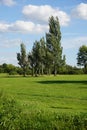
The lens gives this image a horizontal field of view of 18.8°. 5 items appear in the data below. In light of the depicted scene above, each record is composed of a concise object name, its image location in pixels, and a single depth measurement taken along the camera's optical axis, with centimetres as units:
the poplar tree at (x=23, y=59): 7981
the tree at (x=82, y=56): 9037
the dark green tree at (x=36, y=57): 7636
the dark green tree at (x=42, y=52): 7407
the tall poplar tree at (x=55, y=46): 6741
